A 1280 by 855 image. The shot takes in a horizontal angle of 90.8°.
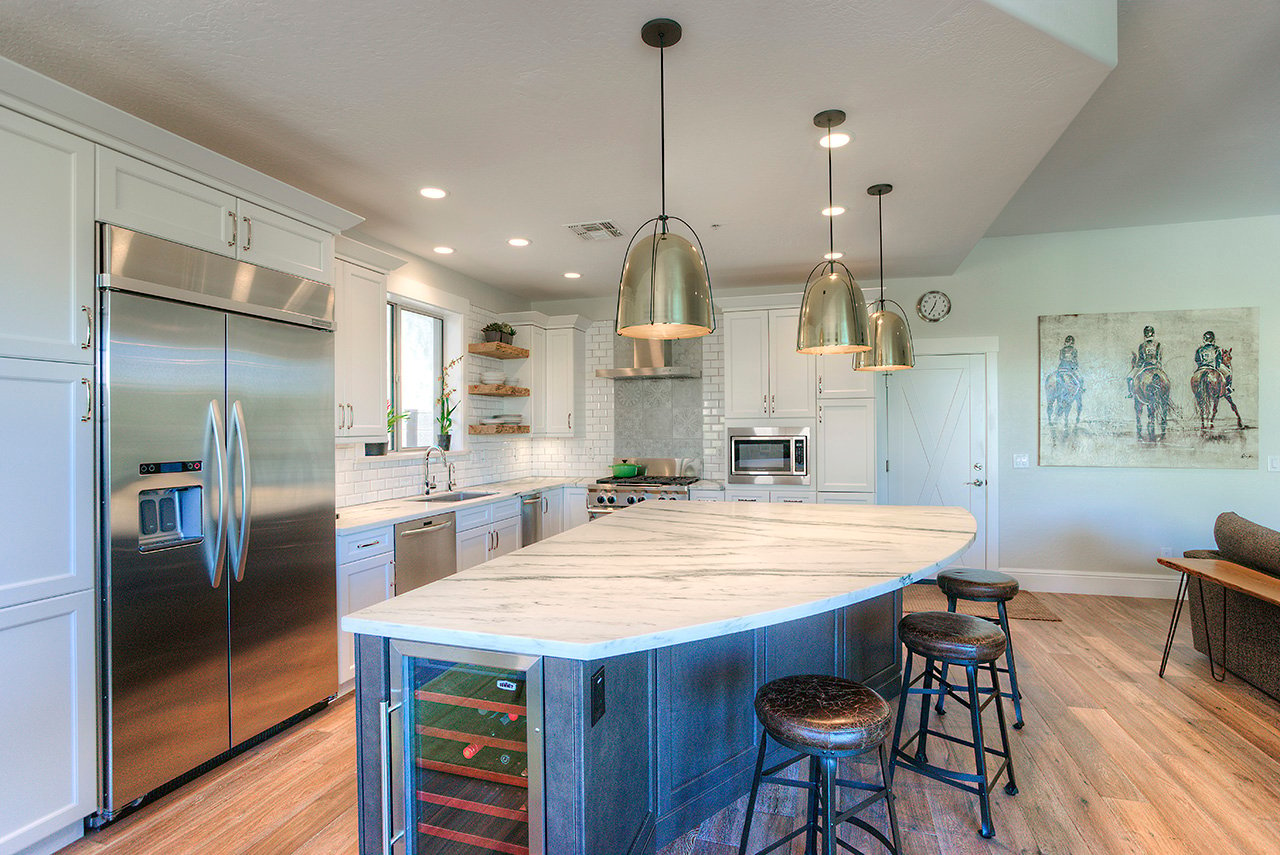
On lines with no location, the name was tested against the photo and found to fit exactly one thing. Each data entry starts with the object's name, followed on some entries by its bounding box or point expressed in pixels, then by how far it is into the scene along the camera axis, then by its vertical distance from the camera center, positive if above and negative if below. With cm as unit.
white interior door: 557 -8
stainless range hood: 574 +61
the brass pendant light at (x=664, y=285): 188 +44
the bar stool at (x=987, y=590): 295 -77
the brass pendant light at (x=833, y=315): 257 +47
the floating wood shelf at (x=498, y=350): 527 +71
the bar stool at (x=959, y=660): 221 -83
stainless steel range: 535 -51
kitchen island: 147 -69
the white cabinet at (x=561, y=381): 598 +49
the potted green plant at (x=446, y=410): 482 +19
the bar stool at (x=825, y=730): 160 -77
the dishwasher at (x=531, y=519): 512 -71
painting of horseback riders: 506 +31
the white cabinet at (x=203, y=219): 229 +90
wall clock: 563 +110
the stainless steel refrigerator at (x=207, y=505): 226 -28
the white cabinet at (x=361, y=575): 321 -74
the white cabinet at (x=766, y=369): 532 +52
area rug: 474 -140
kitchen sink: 460 -47
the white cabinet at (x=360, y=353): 360 +48
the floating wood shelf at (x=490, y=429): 521 +4
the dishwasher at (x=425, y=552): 362 -71
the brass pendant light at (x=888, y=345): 320 +43
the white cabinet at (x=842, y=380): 518 +41
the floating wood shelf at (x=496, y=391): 528 +37
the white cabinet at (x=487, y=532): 423 -71
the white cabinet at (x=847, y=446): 519 -13
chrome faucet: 481 -31
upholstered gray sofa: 317 -102
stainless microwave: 533 -22
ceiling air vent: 404 +133
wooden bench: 287 -75
